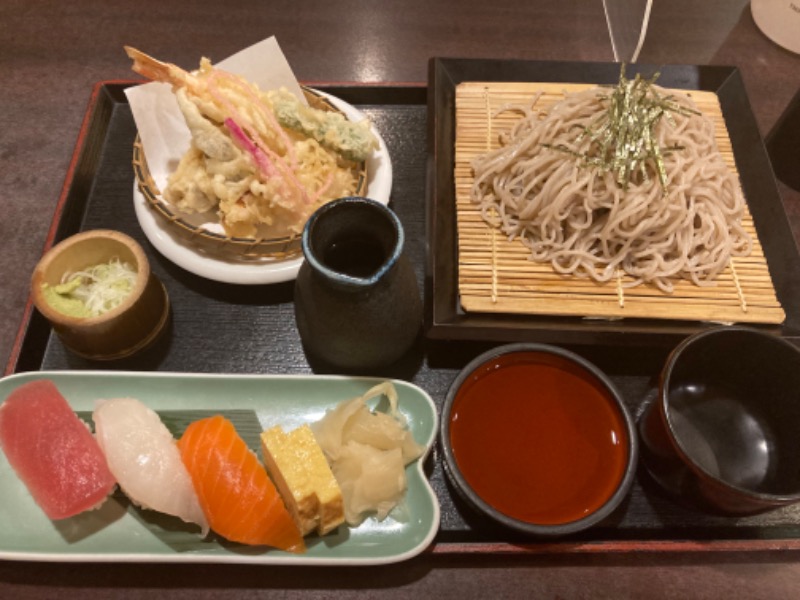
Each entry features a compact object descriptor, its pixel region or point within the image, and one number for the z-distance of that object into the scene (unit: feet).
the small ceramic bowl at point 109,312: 1.13
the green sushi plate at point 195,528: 1.02
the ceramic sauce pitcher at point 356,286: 1.02
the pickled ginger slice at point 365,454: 1.05
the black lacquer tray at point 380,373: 1.10
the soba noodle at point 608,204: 1.30
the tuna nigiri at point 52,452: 0.99
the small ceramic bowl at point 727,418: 1.04
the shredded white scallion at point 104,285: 1.19
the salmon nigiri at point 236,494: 0.98
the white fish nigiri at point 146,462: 0.99
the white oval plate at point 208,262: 1.29
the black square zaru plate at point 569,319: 1.22
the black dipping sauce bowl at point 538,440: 1.02
